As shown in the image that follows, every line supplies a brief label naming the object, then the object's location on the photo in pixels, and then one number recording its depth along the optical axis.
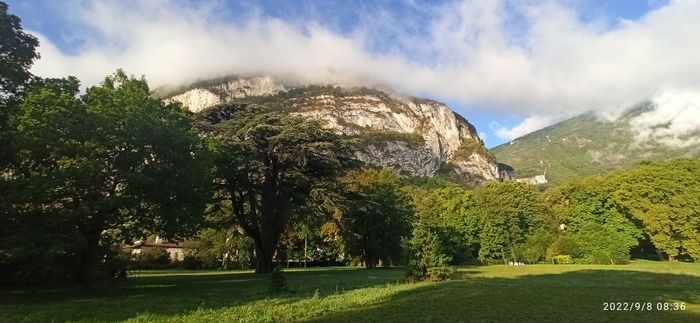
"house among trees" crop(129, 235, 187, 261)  76.72
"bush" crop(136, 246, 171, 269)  57.20
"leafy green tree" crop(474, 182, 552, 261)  65.62
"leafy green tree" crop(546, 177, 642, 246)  64.25
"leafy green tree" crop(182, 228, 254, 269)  55.78
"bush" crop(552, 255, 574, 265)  54.75
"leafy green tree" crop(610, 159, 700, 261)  59.41
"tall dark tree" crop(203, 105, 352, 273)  35.09
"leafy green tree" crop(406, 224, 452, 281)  26.33
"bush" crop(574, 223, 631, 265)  55.03
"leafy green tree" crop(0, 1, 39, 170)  21.91
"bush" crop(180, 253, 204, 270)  57.70
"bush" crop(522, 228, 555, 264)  61.09
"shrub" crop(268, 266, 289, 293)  20.42
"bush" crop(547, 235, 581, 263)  58.75
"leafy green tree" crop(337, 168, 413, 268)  46.62
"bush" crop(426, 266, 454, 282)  26.48
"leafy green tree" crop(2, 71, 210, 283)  18.92
